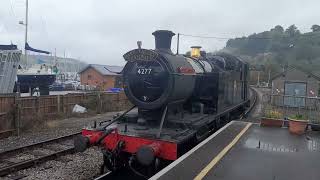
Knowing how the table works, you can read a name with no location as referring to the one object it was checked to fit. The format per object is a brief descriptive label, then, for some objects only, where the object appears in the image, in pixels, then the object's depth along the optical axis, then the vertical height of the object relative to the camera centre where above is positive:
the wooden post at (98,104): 15.10 -1.20
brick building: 34.37 +1.36
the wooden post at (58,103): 12.94 -1.04
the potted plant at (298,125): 7.02 -1.03
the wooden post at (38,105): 11.52 -1.02
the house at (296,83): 22.82 +0.54
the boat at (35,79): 20.42 +0.35
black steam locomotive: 5.15 -0.69
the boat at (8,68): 15.55 +0.95
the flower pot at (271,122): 7.87 -1.08
